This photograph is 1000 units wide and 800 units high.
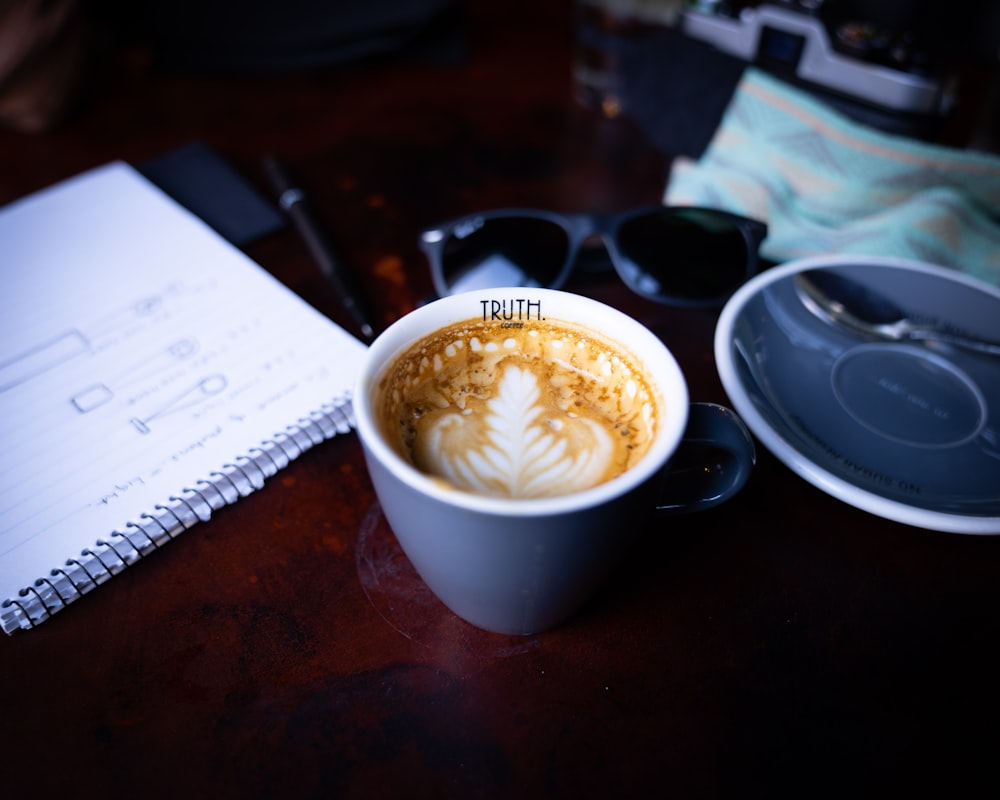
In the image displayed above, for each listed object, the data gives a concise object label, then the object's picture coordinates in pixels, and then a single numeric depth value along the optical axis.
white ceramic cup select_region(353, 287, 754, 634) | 0.33
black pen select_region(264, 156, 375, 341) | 0.59
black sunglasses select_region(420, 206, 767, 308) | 0.61
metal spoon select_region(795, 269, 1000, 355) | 0.56
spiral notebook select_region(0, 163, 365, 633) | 0.44
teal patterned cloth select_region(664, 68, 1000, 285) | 0.64
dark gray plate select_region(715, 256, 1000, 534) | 0.45
